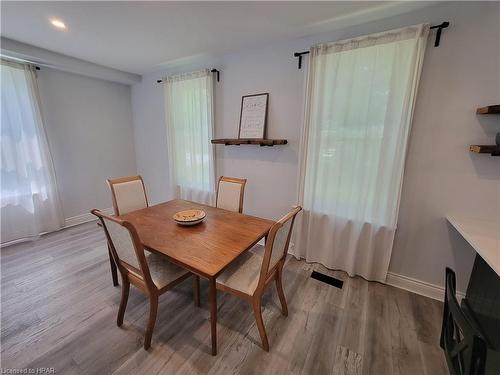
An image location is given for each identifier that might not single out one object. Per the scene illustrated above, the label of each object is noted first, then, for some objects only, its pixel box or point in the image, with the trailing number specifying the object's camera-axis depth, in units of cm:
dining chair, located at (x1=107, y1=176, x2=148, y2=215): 216
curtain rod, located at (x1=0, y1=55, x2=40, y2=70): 245
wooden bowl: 171
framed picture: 247
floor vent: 209
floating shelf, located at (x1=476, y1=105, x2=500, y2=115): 141
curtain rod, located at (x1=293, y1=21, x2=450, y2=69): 156
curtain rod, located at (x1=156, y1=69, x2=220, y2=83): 272
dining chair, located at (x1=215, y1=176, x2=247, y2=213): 220
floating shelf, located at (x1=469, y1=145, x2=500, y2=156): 144
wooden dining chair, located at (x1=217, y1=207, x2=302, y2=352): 125
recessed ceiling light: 190
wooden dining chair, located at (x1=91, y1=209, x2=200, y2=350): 125
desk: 128
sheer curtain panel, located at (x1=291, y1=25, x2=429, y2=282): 174
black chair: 66
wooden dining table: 125
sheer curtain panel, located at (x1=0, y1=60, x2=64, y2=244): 256
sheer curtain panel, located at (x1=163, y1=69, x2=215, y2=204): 289
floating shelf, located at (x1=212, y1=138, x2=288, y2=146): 234
